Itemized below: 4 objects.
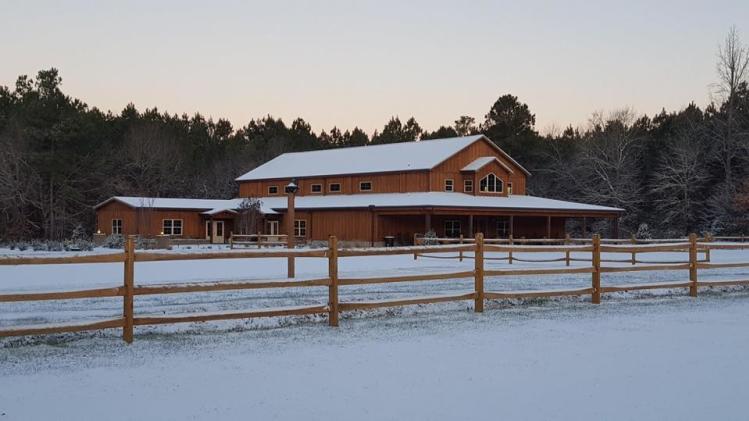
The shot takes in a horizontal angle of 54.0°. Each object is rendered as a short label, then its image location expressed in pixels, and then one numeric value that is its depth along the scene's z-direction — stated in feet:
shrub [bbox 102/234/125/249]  135.74
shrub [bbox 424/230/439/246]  120.84
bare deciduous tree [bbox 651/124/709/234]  190.60
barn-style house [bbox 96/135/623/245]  146.72
